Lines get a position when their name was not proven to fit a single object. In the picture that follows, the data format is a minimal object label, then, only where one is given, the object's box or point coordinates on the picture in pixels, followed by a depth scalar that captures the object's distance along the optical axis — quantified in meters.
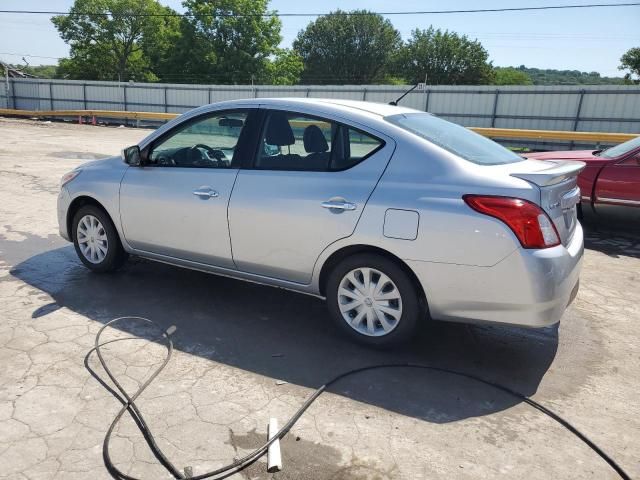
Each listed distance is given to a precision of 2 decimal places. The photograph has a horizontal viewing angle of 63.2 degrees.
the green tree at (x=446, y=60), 64.06
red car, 6.81
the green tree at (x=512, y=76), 90.31
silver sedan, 3.21
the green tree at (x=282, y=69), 52.88
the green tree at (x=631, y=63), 56.75
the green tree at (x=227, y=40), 50.88
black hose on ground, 2.48
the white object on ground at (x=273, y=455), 2.51
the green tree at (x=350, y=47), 70.62
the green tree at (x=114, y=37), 58.41
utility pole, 34.00
